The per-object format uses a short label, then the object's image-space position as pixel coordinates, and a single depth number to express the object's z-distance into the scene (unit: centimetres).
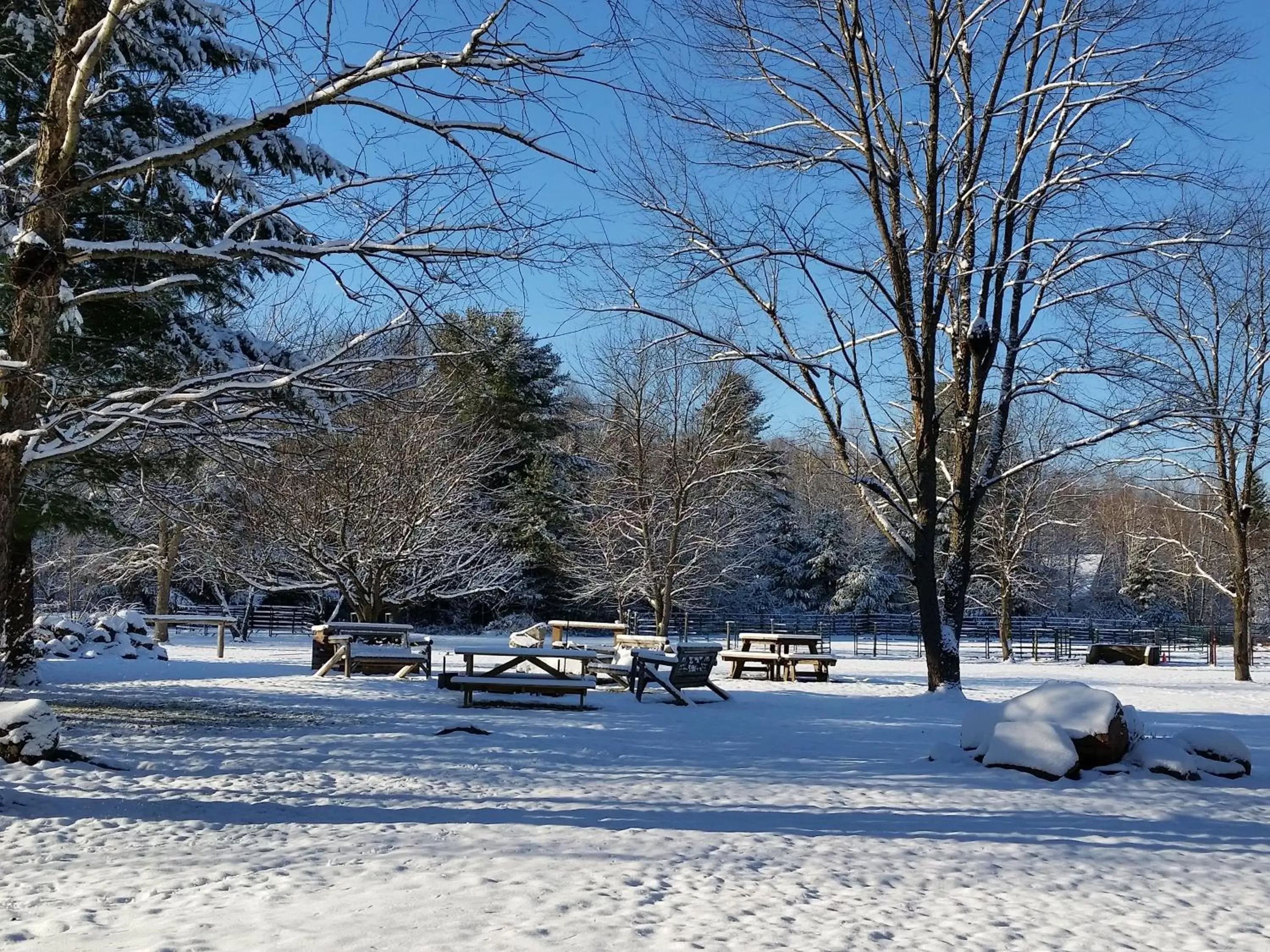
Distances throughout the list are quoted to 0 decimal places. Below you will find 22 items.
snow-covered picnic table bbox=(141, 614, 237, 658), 2442
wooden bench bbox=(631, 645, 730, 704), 1482
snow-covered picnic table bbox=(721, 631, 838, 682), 1997
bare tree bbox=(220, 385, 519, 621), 2159
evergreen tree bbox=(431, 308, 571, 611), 4006
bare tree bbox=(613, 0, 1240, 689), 1599
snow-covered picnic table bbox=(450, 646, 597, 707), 1337
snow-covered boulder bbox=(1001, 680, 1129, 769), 930
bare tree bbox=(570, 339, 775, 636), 3238
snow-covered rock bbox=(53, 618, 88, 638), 2041
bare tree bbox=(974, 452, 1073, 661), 3791
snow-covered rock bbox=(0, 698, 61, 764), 779
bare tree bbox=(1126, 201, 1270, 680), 2523
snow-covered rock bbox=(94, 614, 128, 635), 2205
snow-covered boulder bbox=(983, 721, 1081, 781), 902
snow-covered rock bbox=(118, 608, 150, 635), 2309
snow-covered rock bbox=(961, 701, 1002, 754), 973
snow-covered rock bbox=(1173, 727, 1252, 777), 967
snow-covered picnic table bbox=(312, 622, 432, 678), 1705
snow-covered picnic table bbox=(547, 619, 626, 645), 2019
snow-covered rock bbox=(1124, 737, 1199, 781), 927
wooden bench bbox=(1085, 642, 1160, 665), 3375
